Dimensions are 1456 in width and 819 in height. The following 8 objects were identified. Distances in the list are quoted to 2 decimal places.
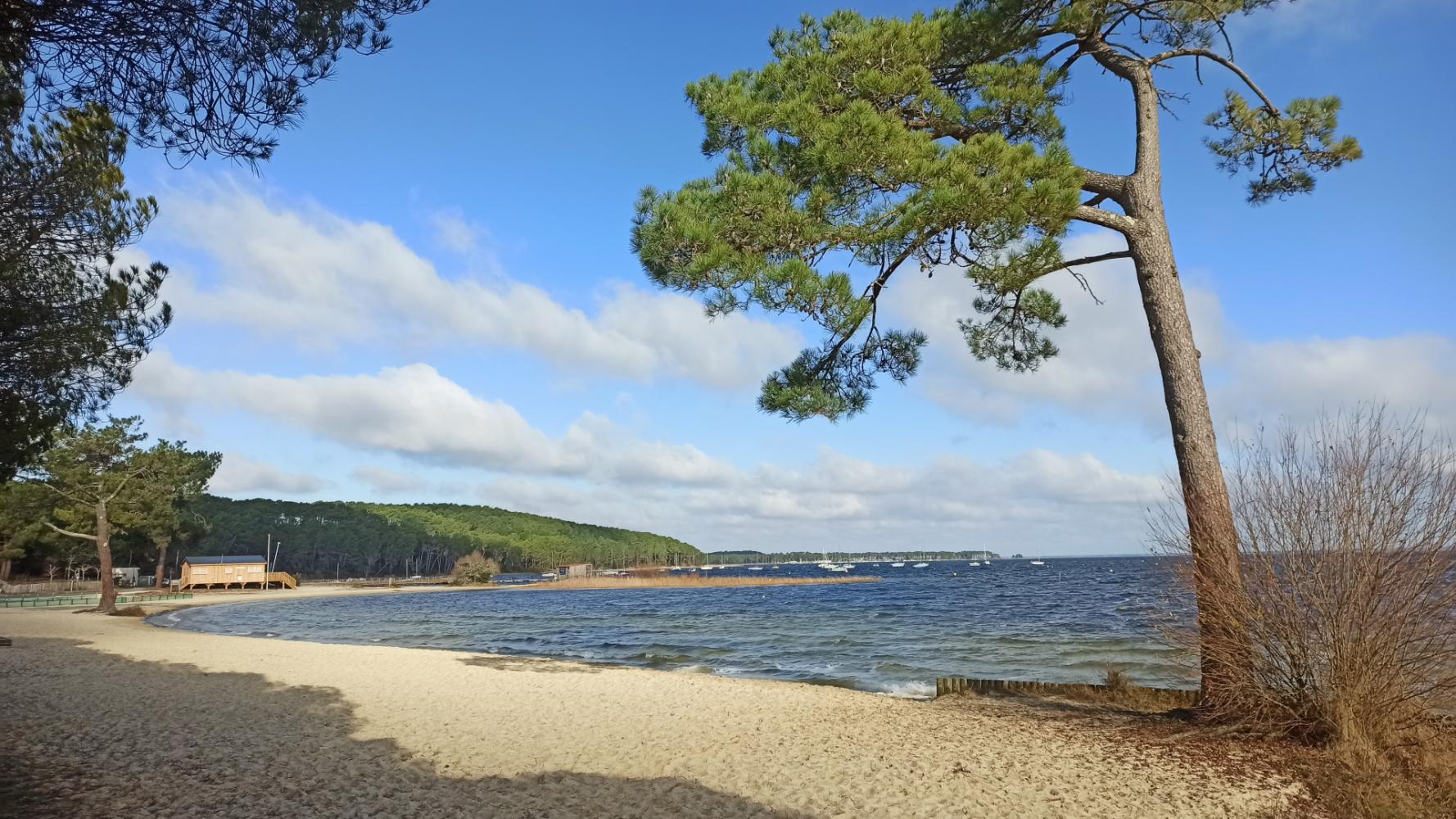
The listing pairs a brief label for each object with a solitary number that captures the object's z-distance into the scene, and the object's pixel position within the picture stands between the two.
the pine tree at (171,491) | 38.50
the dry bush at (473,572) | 92.50
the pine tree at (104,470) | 30.36
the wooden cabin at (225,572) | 62.59
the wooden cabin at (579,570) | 117.21
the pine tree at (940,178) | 7.22
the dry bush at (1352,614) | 5.70
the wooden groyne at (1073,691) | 8.39
